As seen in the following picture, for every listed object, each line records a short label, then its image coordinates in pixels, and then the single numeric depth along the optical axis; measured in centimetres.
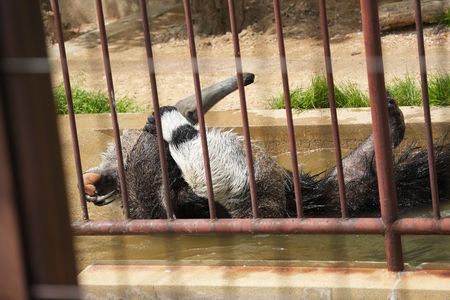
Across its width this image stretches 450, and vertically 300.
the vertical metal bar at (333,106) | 595
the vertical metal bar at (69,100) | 675
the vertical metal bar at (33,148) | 229
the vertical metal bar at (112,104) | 663
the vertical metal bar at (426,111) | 575
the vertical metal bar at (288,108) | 607
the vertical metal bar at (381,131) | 601
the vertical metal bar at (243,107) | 620
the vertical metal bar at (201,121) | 639
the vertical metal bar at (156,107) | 637
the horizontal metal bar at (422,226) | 603
